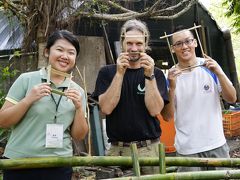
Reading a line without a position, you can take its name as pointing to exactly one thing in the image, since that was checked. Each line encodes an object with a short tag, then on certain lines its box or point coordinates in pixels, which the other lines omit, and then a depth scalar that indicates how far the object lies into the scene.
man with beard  2.52
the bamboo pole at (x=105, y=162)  2.00
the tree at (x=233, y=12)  7.01
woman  2.09
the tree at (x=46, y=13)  4.88
